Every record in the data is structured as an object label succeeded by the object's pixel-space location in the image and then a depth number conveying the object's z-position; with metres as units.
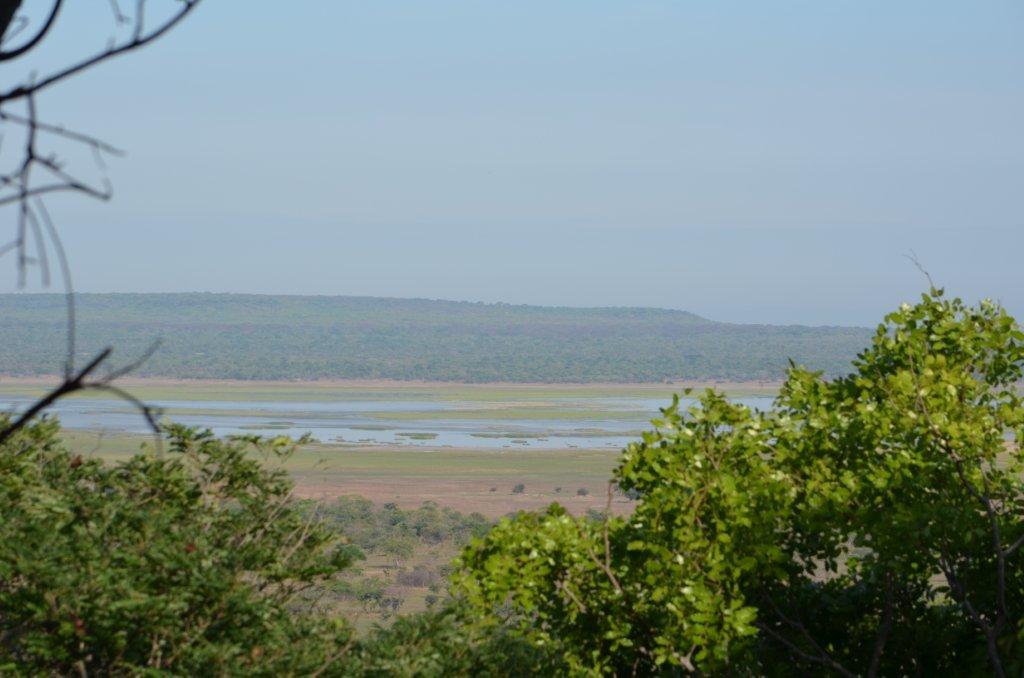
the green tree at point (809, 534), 17.98
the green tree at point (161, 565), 15.56
